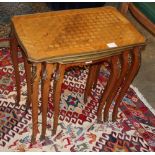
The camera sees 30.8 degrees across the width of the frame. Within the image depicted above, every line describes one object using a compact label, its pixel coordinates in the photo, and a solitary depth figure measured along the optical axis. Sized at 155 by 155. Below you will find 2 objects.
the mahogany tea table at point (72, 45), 1.42
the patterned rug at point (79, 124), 1.82
